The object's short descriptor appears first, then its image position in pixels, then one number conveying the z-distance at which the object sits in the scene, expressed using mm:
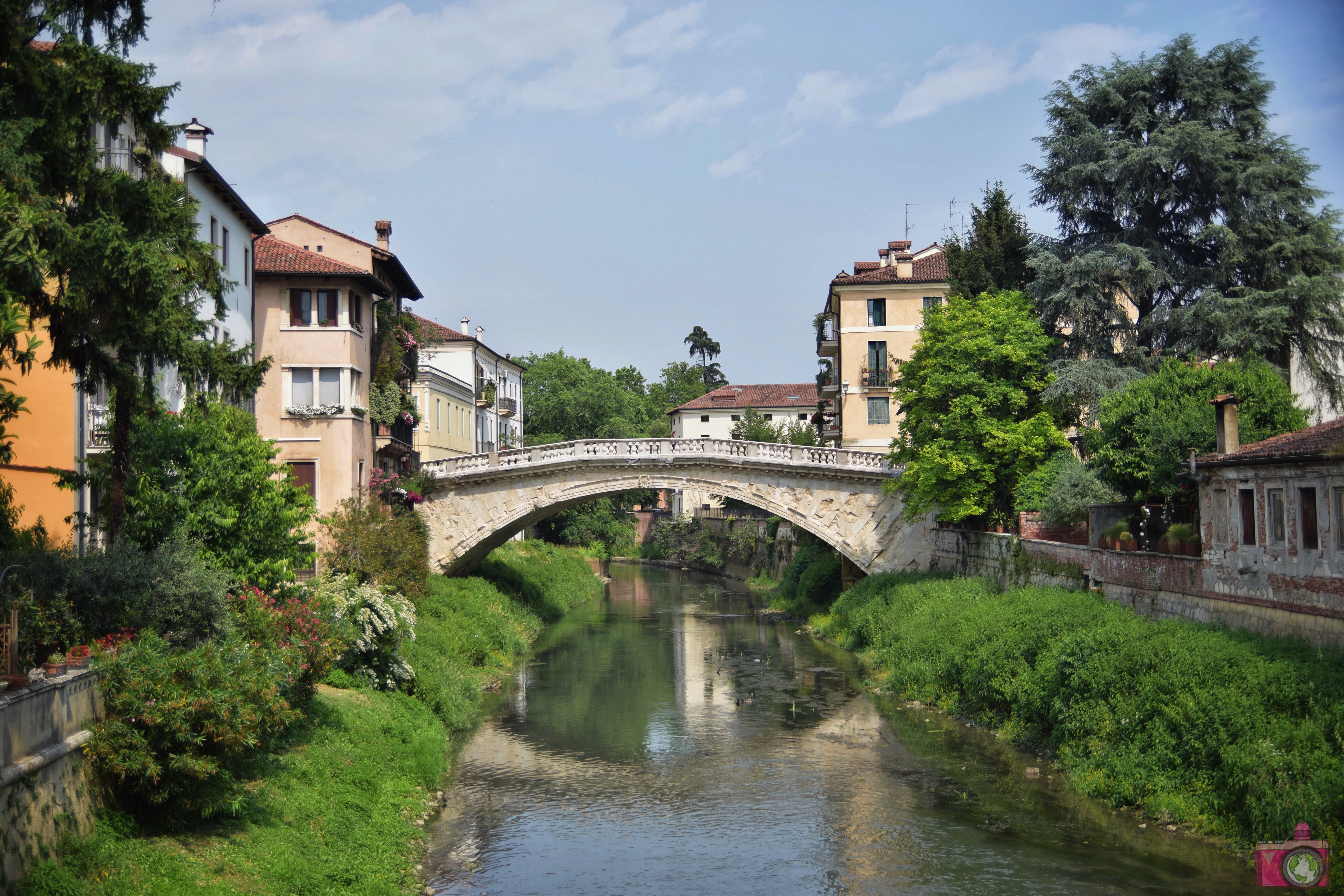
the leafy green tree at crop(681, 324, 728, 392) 131875
